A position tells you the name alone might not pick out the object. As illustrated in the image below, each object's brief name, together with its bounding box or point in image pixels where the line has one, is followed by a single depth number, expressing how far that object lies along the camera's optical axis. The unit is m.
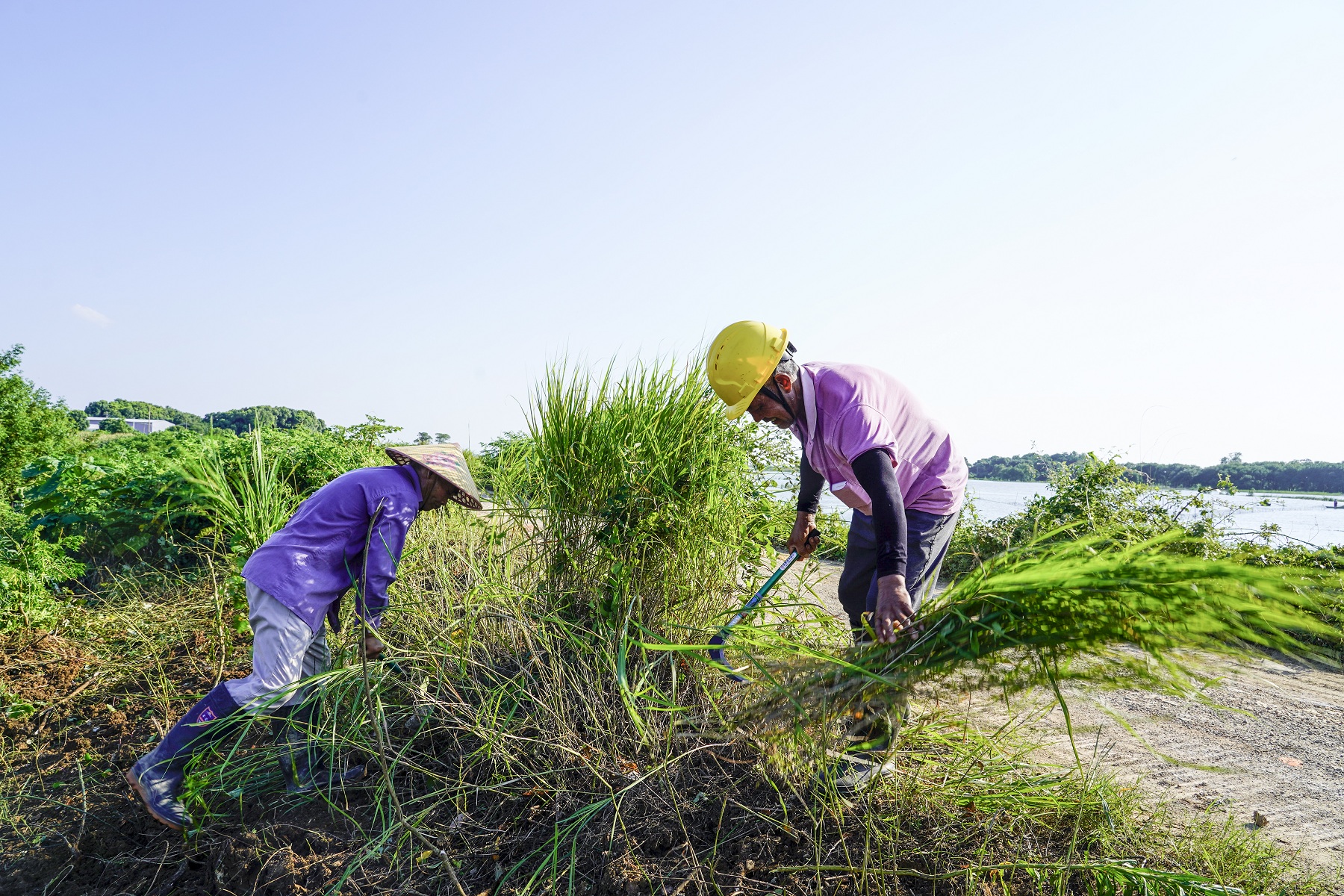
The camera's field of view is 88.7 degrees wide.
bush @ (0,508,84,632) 4.24
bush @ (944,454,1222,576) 5.59
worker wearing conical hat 2.54
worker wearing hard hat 2.51
